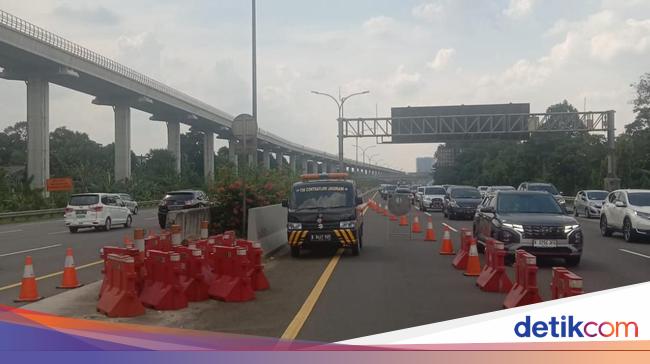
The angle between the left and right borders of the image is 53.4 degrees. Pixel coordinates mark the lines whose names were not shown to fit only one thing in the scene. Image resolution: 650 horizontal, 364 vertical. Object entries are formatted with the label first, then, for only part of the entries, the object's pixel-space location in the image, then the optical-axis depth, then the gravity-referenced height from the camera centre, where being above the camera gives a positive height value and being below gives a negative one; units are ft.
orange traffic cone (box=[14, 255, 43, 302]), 35.45 -5.77
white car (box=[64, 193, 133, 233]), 95.81 -4.26
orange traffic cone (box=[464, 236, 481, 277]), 43.37 -5.44
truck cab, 54.24 -2.79
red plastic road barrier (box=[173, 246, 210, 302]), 34.17 -4.98
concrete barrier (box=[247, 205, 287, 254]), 56.44 -4.21
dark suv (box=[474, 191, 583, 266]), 44.91 -3.30
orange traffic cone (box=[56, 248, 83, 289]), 39.99 -5.76
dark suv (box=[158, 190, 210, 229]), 97.55 -2.82
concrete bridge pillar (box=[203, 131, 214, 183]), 282.36 +14.91
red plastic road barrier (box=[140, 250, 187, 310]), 31.81 -5.08
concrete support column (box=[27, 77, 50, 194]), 160.25 +13.58
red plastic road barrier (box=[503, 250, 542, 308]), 28.58 -4.67
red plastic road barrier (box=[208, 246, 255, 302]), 34.32 -5.14
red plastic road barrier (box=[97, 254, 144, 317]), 30.12 -5.26
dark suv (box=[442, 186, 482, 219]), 109.70 -3.48
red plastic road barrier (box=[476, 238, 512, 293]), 35.70 -5.28
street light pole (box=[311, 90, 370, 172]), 194.29 +17.04
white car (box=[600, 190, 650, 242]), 65.72 -3.57
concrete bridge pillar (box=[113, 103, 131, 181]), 200.54 +13.31
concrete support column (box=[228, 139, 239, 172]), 295.11 +16.61
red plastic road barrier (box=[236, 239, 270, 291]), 37.81 -5.01
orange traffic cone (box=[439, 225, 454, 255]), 57.06 -5.73
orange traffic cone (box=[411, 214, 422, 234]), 83.30 -5.96
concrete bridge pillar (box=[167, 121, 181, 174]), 245.65 +16.67
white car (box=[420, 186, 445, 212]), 142.31 -3.58
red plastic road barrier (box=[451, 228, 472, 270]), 47.02 -5.48
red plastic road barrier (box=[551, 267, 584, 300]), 23.41 -3.88
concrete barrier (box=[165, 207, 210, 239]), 61.83 -3.76
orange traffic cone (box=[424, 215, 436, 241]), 71.40 -5.92
